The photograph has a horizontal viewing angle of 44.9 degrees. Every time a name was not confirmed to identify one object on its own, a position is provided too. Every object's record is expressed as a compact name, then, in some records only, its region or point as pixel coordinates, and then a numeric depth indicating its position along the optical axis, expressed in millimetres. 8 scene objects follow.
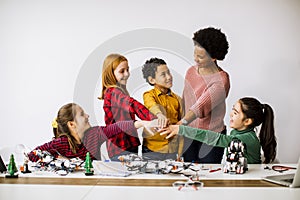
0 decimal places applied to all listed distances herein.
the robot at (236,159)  1928
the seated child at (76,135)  2367
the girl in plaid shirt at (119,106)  2727
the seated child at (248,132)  2398
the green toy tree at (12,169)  1866
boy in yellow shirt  2812
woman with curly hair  2857
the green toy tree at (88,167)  1895
